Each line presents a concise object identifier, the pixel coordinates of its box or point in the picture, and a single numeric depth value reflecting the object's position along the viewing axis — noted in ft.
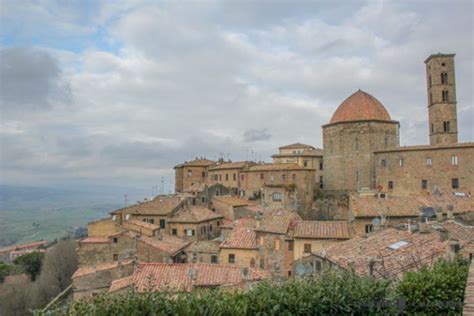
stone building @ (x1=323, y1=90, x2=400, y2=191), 162.09
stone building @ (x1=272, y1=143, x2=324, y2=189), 206.39
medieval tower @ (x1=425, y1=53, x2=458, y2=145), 178.29
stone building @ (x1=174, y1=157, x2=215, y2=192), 238.89
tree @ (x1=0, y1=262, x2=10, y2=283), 152.63
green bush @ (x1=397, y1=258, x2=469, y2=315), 31.30
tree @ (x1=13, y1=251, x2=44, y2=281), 167.32
